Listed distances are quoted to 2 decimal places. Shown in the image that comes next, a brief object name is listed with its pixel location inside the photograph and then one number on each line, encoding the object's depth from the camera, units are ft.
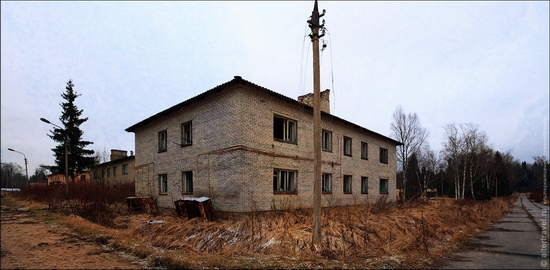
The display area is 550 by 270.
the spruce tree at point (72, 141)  113.39
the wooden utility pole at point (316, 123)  28.35
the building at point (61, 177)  116.26
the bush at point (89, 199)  49.08
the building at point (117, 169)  106.22
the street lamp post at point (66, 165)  64.53
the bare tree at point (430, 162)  176.13
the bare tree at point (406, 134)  125.08
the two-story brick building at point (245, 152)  44.24
